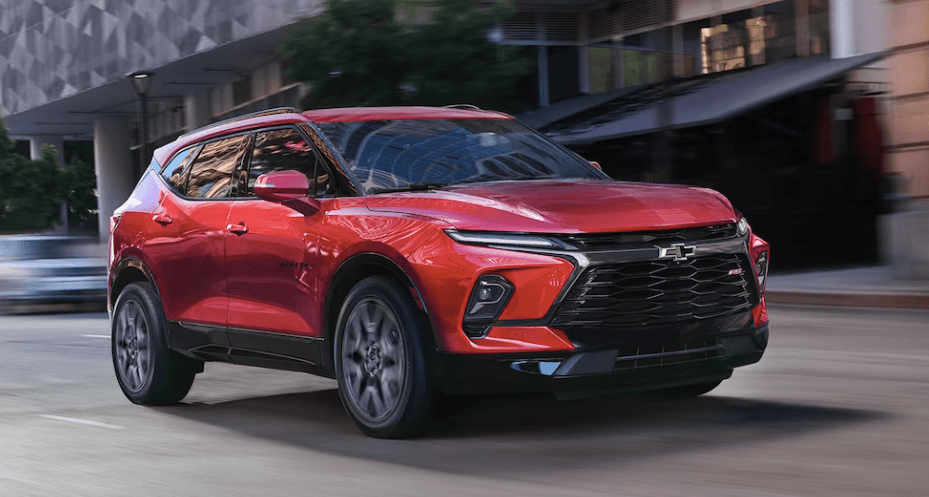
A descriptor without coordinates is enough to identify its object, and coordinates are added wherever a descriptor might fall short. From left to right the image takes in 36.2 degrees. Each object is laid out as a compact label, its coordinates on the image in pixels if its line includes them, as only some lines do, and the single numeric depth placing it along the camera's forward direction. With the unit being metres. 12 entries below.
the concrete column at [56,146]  64.94
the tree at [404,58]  24.86
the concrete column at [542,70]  31.14
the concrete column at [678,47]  26.84
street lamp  26.84
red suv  6.34
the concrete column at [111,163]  56.47
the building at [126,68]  36.91
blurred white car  21.08
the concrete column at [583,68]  30.41
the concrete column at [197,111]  45.81
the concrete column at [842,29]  23.44
